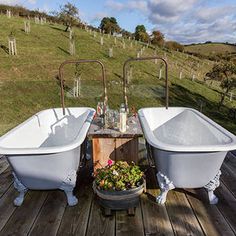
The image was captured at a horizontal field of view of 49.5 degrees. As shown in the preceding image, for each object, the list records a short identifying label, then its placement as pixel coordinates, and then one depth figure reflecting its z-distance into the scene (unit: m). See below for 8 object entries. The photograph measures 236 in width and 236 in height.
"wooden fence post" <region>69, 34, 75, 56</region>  10.88
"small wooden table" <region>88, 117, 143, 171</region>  2.24
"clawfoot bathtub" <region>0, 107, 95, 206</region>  1.77
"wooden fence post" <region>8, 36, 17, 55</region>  9.36
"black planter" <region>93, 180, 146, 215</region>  1.78
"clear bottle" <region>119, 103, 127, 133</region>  2.28
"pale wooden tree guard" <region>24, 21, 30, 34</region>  12.31
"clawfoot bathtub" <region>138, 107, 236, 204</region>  1.75
